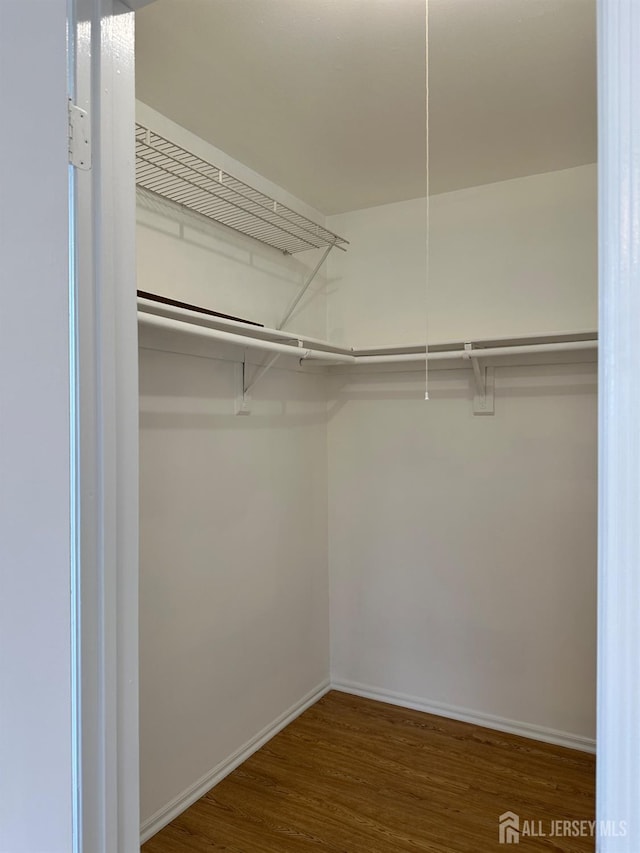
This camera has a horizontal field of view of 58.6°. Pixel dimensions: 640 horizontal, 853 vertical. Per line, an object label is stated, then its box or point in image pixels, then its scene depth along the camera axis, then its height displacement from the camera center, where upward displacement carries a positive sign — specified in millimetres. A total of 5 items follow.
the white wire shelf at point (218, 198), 1884 +832
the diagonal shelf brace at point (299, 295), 2688 +617
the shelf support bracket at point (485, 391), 2624 +141
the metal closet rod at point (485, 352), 2162 +283
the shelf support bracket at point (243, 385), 2361 +153
